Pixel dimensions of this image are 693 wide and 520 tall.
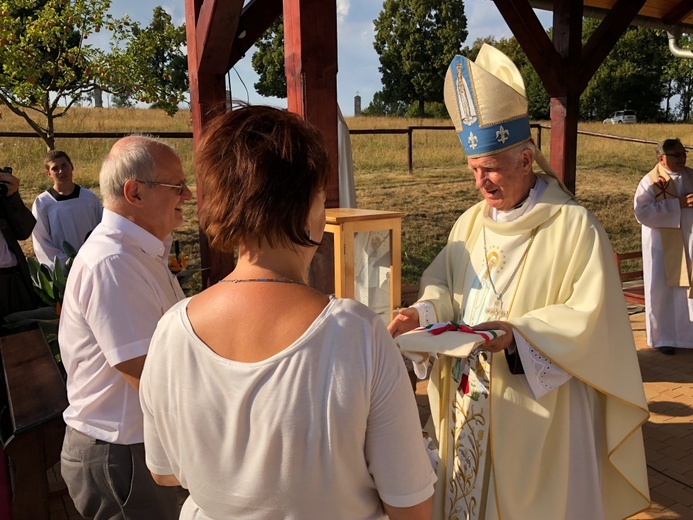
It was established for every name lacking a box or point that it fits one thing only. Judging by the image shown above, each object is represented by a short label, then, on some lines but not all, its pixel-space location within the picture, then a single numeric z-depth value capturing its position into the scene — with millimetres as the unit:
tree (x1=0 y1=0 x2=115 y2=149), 6531
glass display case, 2389
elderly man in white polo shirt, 1646
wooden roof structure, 2256
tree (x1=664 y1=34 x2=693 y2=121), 46812
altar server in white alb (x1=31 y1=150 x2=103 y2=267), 5043
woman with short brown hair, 1014
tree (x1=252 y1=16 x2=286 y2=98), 36844
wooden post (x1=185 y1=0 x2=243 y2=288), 3018
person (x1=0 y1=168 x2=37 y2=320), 3963
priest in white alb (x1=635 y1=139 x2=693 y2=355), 5188
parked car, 40222
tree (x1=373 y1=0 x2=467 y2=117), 40125
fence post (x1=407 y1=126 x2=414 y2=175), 12631
